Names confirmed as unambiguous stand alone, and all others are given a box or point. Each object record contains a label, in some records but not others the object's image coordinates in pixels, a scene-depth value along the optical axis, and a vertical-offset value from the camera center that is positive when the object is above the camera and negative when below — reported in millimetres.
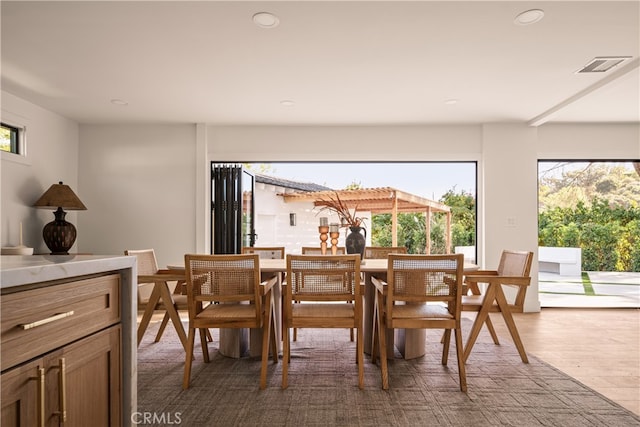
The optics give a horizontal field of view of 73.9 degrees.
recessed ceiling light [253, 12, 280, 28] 2641 +1274
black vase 3408 -174
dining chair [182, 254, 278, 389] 2609 -437
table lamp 4508 -22
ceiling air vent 3332 +1271
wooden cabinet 953 -351
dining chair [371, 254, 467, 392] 2561 -433
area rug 2221 -1041
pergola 7331 +369
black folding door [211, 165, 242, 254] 5539 +132
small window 4262 +835
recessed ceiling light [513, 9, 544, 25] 2588 +1271
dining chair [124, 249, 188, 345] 3188 -614
